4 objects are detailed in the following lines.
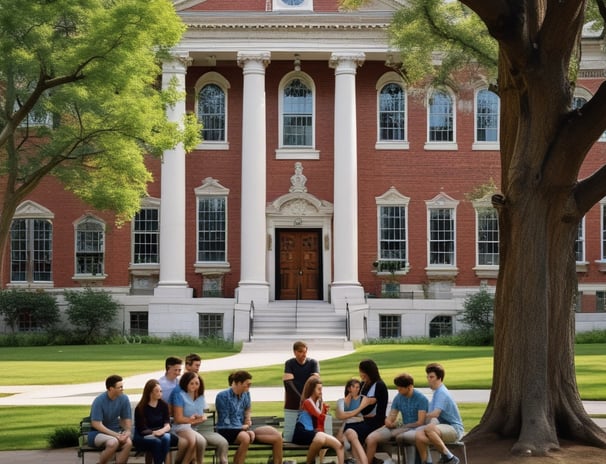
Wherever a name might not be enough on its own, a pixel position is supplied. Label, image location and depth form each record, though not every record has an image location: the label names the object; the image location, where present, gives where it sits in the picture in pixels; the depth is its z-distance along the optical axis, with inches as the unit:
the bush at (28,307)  1460.4
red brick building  1508.4
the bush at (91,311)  1443.2
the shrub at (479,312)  1412.4
